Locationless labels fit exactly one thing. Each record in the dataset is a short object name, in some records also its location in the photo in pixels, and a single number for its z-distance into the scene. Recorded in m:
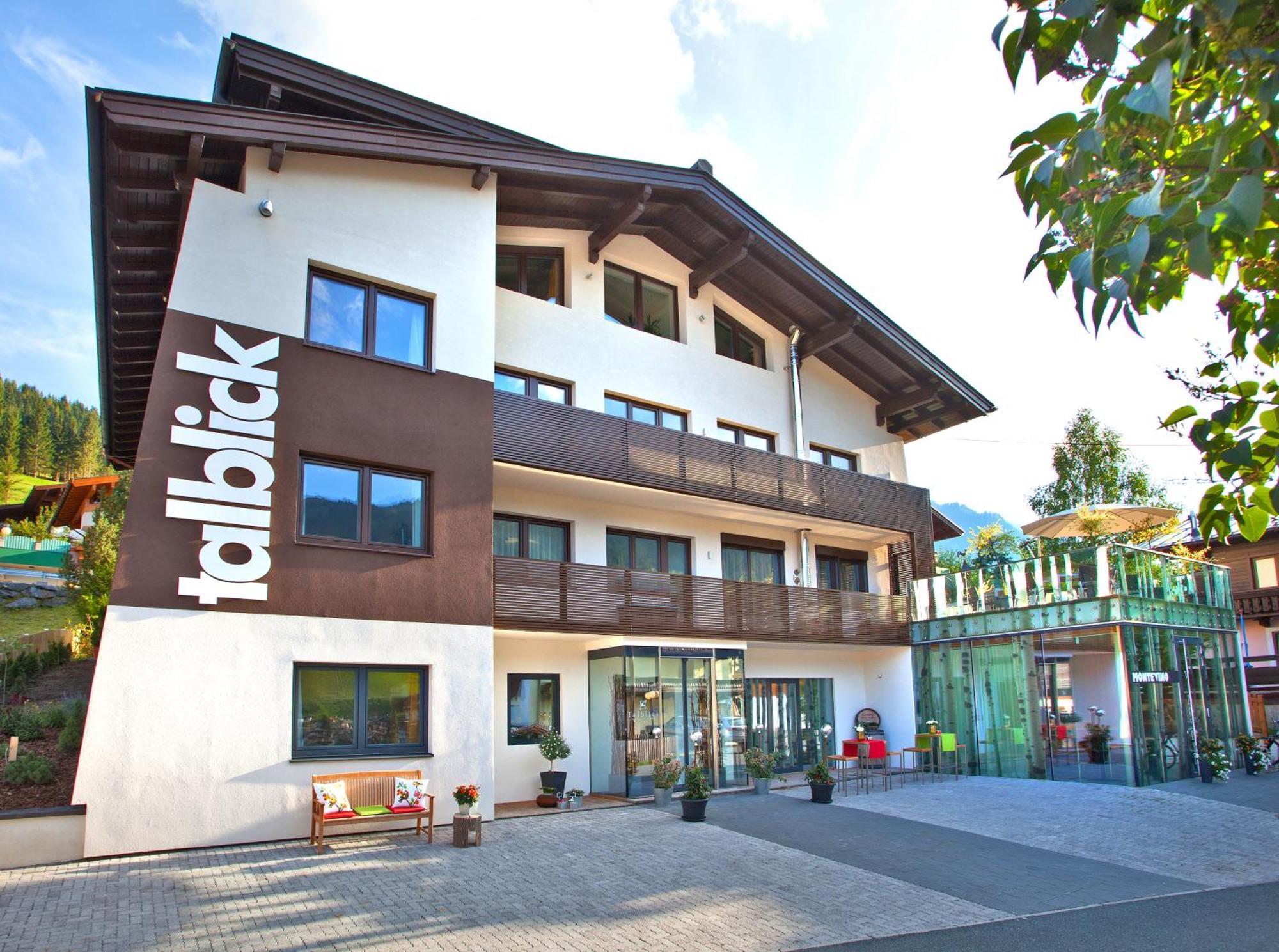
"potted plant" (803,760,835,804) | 16.05
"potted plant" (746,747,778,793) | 17.05
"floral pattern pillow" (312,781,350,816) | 11.60
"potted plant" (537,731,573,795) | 15.57
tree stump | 11.80
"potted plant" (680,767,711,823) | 14.05
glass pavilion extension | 18.23
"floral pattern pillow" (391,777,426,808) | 12.14
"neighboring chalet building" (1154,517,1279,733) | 30.48
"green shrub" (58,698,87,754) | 13.04
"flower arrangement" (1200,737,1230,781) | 18.53
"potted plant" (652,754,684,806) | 15.54
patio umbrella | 20.92
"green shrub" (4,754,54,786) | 11.46
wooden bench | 11.49
